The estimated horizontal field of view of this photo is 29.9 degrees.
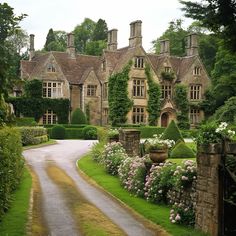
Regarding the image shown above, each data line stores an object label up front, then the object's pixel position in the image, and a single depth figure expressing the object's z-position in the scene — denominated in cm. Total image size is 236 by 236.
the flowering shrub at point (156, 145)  1616
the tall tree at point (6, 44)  564
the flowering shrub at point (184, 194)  1212
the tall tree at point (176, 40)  7352
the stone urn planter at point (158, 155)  1614
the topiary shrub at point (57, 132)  4506
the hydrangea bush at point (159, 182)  1431
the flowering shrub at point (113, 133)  2720
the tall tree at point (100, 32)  8519
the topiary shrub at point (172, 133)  2825
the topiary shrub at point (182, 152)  2369
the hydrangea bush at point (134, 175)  1645
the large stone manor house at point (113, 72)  5175
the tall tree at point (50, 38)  8749
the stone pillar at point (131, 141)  2438
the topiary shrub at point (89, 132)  4556
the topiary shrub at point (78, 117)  5056
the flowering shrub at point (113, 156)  2177
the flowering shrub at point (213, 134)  1095
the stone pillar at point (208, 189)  1041
